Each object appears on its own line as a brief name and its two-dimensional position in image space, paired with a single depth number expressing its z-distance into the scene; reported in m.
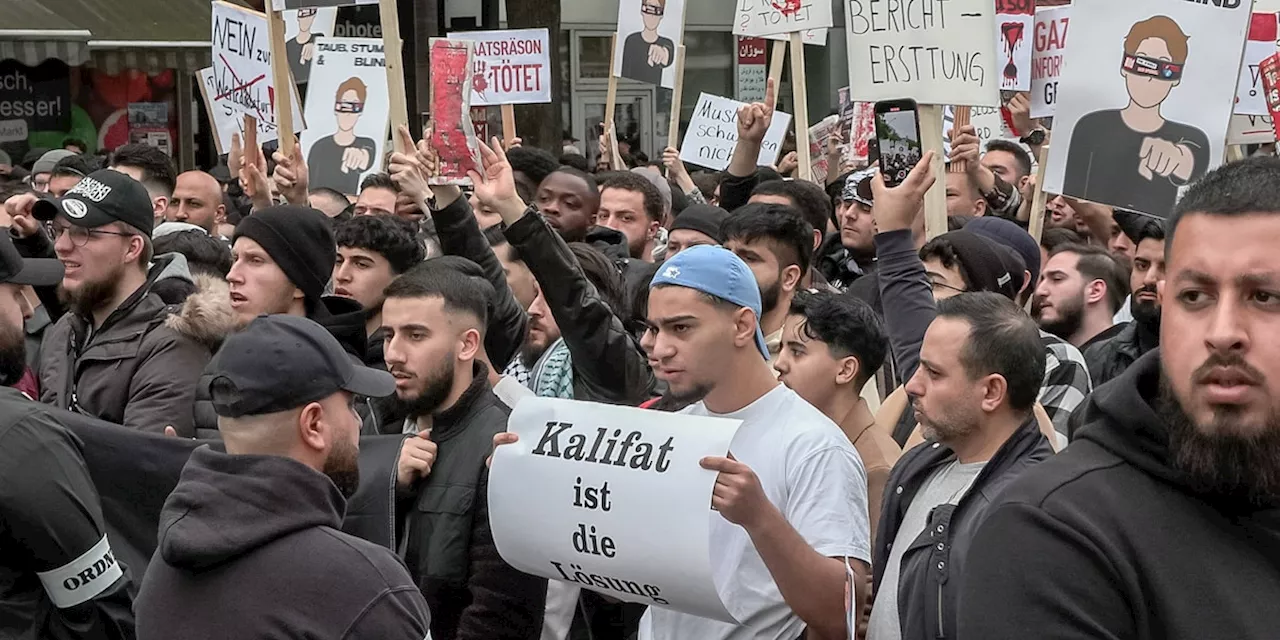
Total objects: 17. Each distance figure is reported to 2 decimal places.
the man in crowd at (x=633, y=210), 7.79
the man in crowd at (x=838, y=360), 4.45
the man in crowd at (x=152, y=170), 9.04
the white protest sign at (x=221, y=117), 10.56
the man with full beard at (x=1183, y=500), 1.79
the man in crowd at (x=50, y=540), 3.49
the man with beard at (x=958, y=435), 3.33
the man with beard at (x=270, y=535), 2.63
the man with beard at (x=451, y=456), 3.92
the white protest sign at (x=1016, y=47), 9.88
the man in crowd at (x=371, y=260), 5.73
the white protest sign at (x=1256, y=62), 8.26
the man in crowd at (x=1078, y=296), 6.09
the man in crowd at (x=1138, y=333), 5.39
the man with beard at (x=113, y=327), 4.89
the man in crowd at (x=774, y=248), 5.52
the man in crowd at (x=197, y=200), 9.04
